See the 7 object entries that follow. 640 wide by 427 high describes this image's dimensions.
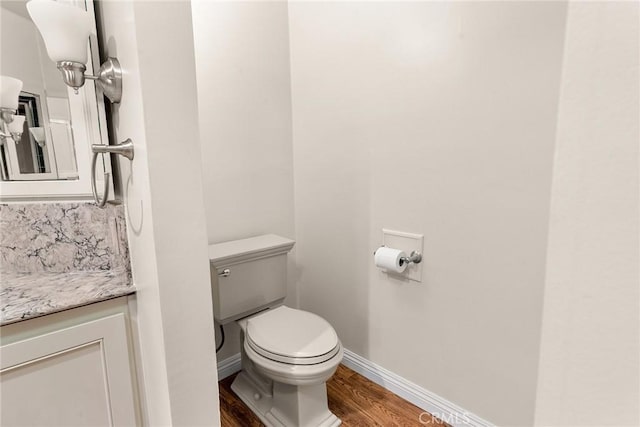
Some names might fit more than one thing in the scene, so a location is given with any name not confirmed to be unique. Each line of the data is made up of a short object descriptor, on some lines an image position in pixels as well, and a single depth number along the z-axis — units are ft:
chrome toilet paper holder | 4.83
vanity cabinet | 2.84
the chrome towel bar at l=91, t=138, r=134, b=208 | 2.73
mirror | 3.73
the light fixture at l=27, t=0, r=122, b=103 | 2.91
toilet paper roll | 4.78
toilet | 4.32
